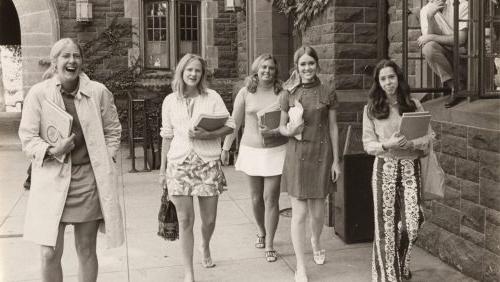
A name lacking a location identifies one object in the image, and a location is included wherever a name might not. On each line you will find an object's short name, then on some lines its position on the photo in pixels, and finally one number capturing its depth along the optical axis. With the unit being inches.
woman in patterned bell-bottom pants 180.4
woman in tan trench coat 157.4
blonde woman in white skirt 225.1
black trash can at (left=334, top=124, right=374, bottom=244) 243.1
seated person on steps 230.7
